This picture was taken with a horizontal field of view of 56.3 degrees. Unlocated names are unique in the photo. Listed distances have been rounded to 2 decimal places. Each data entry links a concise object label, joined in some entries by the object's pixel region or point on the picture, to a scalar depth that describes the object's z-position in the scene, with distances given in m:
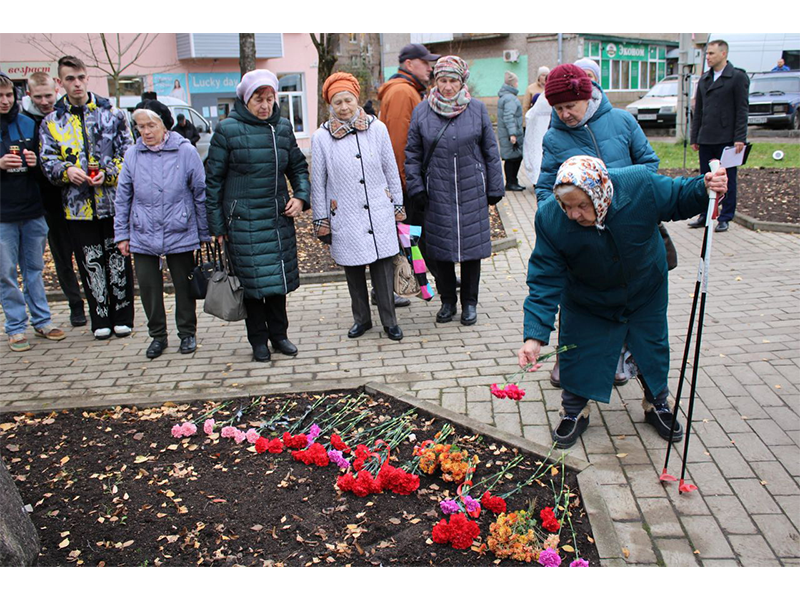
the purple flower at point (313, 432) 4.28
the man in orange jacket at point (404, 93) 6.48
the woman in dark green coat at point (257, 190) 5.36
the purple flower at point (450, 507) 3.51
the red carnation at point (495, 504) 3.48
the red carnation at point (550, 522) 3.32
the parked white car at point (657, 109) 23.48
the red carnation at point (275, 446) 4.20
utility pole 16.19
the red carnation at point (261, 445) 4.19
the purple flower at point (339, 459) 4.01
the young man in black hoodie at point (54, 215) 6.25
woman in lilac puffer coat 5.75
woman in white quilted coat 5.79
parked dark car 21.09
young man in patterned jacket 6.14
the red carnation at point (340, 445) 4.15
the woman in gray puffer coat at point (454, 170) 6.05
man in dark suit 8.67
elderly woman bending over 3.53
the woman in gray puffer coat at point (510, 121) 12.27
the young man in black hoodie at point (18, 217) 6.11
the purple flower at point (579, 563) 3.09
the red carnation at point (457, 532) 3.24
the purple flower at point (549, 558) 3.09
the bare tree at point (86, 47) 16.19
